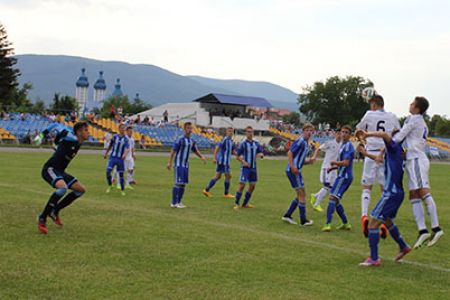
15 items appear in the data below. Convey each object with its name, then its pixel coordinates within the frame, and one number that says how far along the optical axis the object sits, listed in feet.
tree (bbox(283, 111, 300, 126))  437.25
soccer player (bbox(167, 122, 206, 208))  46.93
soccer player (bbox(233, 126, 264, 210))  49.11
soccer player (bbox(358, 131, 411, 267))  27.50
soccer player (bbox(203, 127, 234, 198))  59.47
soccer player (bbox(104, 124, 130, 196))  57.67
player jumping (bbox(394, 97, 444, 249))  29.14
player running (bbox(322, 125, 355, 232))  38.93
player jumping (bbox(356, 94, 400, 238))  35.40
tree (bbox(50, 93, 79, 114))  255.29
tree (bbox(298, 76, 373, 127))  342.44
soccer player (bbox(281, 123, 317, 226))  40.06
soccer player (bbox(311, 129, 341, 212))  47.01
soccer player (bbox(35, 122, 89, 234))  33.35
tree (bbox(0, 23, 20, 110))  240.94
